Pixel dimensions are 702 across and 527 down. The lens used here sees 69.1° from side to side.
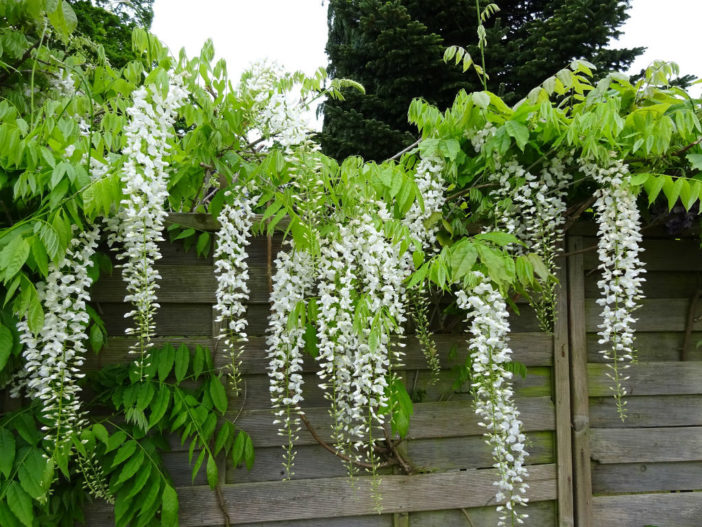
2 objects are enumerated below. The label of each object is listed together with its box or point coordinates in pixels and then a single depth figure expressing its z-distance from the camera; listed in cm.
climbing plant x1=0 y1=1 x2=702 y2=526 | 172
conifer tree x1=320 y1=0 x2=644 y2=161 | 591
